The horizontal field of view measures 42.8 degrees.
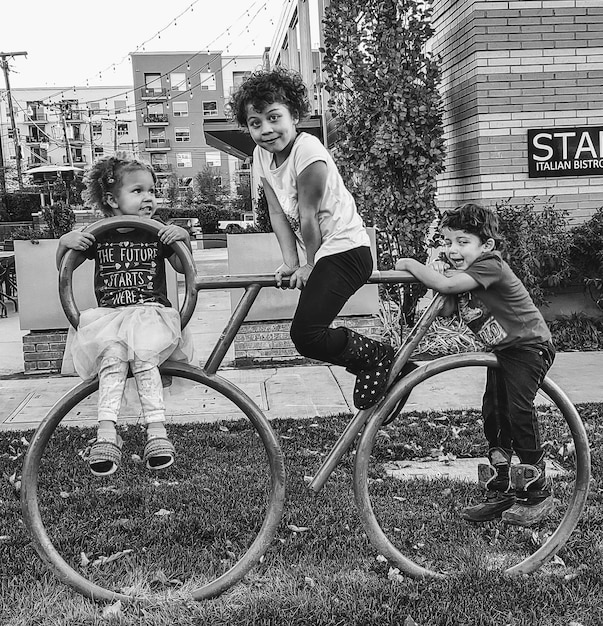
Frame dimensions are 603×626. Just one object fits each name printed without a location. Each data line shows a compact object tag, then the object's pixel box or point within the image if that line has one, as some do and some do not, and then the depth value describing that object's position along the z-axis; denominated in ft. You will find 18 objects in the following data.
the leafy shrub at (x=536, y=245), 22.82
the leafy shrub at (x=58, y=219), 23.81
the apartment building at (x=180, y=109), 237.25
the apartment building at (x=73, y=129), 268.21
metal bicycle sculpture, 8.64
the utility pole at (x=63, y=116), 170.81
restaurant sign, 25.13
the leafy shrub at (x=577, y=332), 23.36
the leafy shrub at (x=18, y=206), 106.95
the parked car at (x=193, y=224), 80.54
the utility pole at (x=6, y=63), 142.92
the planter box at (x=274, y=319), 22.59
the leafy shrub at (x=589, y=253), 23.67
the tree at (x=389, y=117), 24.07
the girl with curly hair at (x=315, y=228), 8.91
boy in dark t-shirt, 9.20
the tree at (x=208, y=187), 194.80
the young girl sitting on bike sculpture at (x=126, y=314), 8.71
